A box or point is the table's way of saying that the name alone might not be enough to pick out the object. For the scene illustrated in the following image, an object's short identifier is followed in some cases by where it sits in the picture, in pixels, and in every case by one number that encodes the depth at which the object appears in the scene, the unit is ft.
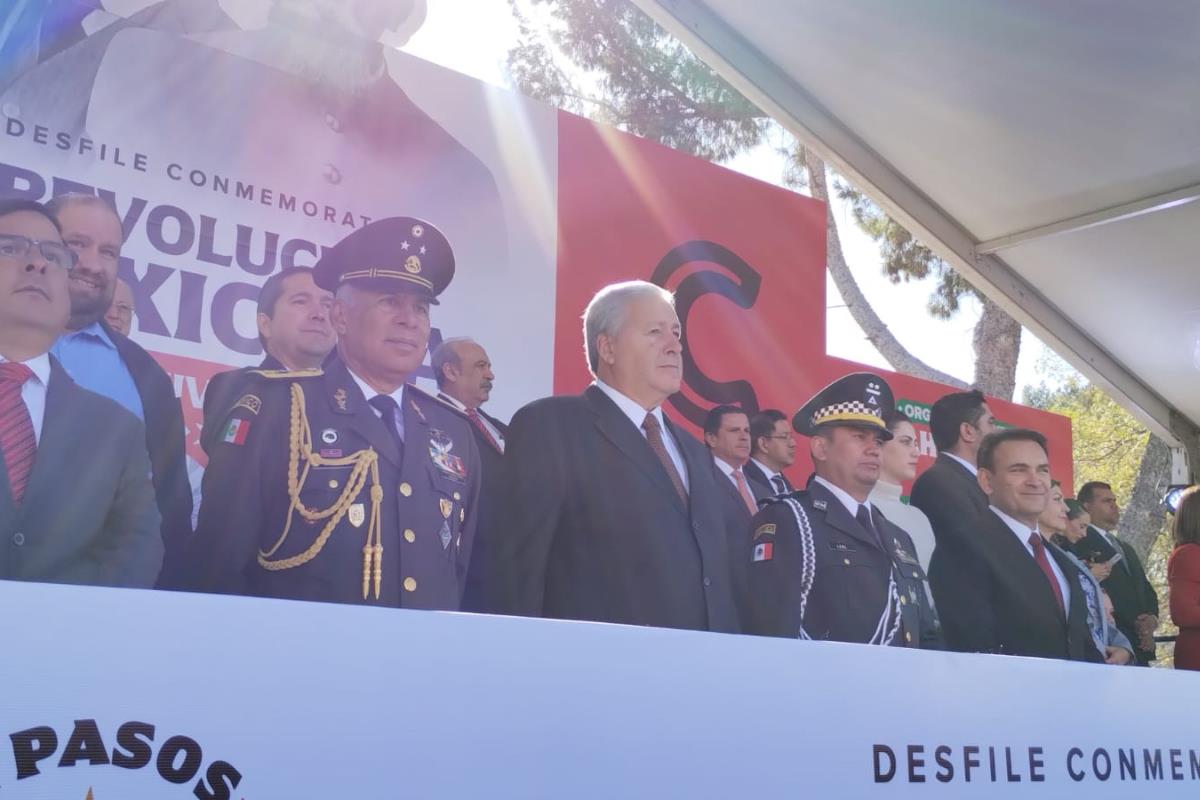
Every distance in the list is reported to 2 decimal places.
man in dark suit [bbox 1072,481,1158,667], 16.42
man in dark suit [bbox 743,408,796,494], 15.07
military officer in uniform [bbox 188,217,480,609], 7.47
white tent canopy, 11.78
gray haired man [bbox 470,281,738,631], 7.90
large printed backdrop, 10.23
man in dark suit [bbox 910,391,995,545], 10.67
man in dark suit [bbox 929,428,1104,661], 10.11
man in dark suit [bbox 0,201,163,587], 8.52
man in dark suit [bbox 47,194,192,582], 9.60
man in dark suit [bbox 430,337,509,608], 11.97
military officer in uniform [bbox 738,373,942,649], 8.75
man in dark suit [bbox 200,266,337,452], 10.84
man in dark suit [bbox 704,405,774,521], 14.08
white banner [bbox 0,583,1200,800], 3.68
